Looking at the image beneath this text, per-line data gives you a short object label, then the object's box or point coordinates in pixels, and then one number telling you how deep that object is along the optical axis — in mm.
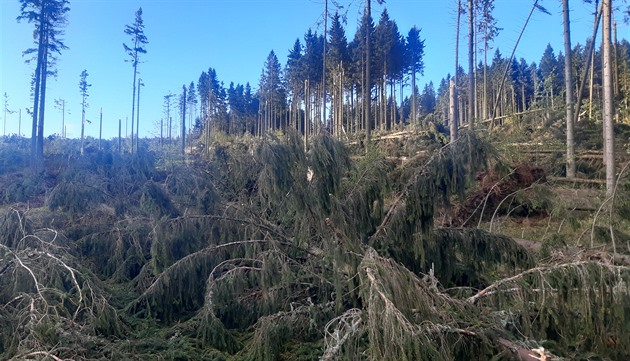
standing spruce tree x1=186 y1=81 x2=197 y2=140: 52969
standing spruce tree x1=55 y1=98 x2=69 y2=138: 42950
